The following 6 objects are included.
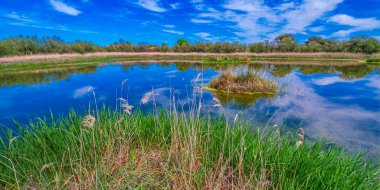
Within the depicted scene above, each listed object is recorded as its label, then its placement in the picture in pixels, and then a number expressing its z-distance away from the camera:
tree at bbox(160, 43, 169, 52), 52.40
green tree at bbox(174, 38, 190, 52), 51.66
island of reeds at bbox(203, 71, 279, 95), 11.09
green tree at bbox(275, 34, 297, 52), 46.12
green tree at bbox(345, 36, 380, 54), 40.44
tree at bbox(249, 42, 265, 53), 46.50
